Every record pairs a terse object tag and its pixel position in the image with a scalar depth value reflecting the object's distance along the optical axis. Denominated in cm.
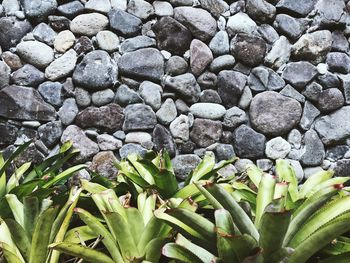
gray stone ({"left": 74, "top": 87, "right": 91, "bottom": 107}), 228
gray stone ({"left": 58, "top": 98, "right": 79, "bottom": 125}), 229
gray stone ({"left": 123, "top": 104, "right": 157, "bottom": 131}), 229
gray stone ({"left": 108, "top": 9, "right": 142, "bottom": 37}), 231
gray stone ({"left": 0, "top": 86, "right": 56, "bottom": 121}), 224
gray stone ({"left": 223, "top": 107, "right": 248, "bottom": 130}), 234
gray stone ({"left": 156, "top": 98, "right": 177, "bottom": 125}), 231
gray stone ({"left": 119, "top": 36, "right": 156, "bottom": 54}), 231
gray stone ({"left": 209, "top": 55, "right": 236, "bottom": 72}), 234
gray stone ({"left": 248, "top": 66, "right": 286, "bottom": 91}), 235
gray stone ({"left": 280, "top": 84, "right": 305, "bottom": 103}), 236
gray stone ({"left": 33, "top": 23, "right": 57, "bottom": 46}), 228
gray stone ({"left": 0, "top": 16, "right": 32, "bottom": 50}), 226
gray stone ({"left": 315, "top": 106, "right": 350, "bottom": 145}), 238
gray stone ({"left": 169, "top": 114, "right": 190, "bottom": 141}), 232
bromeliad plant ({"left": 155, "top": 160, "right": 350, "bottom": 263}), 77
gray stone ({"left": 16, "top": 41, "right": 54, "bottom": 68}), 226
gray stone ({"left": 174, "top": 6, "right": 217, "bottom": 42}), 233
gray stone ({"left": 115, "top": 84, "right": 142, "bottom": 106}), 229
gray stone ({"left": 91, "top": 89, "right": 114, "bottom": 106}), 228
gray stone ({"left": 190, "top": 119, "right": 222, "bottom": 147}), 233
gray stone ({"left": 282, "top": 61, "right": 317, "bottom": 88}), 236
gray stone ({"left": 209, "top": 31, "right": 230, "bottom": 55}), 235
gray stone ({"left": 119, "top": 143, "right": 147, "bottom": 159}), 229
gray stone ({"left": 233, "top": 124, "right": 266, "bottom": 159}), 235
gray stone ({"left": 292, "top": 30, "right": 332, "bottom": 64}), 237
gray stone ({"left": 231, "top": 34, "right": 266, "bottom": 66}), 234
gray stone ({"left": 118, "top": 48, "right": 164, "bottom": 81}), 229
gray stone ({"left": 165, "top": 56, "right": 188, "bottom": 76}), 231
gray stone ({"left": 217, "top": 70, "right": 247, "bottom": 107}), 233
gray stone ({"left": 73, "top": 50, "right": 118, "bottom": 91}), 226
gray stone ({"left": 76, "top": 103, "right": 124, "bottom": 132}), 228
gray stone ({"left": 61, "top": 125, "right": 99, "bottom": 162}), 228
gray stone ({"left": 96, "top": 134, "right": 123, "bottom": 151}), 229
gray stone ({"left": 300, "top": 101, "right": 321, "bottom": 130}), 238
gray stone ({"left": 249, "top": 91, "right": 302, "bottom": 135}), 233
